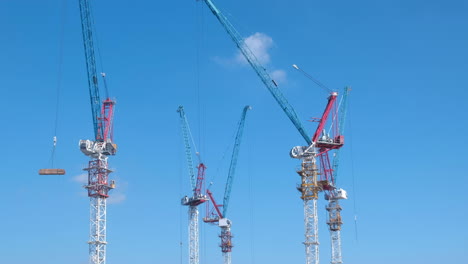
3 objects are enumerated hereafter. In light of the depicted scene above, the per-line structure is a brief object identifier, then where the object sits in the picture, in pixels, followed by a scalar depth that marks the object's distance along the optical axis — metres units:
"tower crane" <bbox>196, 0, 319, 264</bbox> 122.81
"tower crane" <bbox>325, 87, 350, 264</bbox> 150.25
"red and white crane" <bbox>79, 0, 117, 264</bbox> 120.38
